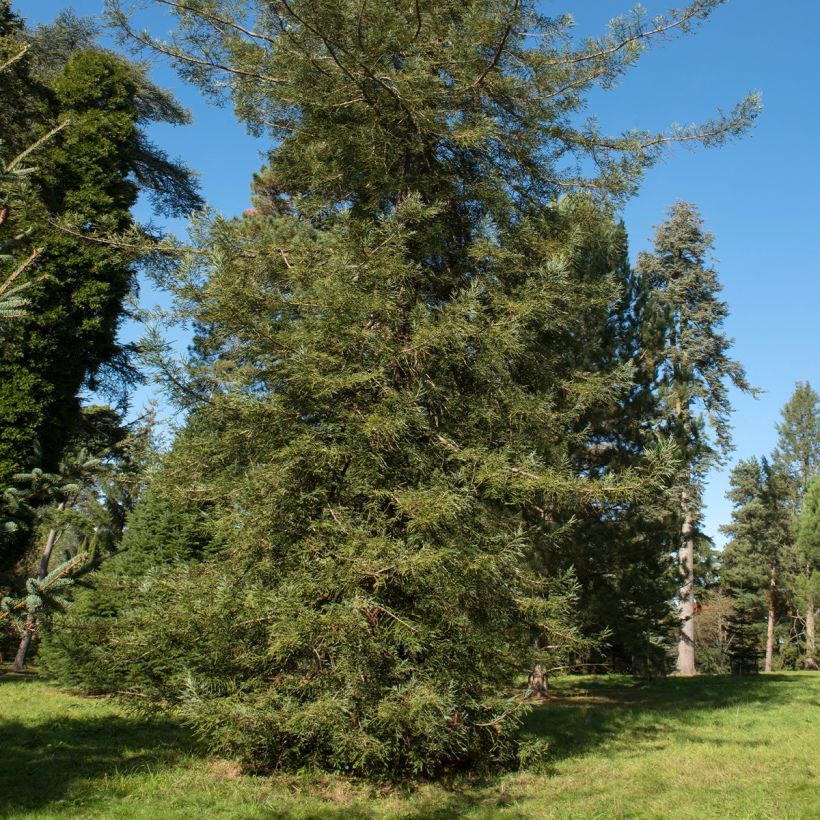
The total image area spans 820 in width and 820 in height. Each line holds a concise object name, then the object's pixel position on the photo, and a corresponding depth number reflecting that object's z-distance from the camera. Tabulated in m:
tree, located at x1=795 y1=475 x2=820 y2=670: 23.02
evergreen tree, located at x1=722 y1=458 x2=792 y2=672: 32.97
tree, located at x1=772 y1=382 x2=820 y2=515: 37.22
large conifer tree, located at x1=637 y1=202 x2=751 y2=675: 24.12
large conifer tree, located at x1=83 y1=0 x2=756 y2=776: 6.02
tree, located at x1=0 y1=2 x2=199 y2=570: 11.65
